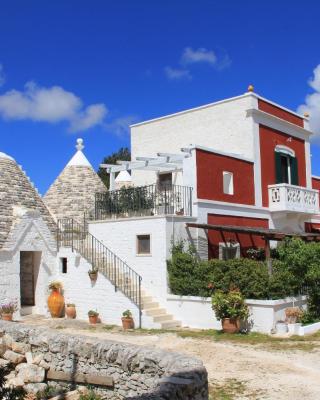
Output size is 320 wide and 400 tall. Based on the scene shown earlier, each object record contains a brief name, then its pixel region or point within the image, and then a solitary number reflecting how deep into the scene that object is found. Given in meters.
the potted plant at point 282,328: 14.68
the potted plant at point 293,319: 14.70
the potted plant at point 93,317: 17.27
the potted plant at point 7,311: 16.81
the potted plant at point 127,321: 16.28
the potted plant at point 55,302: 18.64
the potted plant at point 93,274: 17.93
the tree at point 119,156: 51.56
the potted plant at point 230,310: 14.74
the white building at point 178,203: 17.50
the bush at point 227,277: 15.59
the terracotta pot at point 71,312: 18.47
